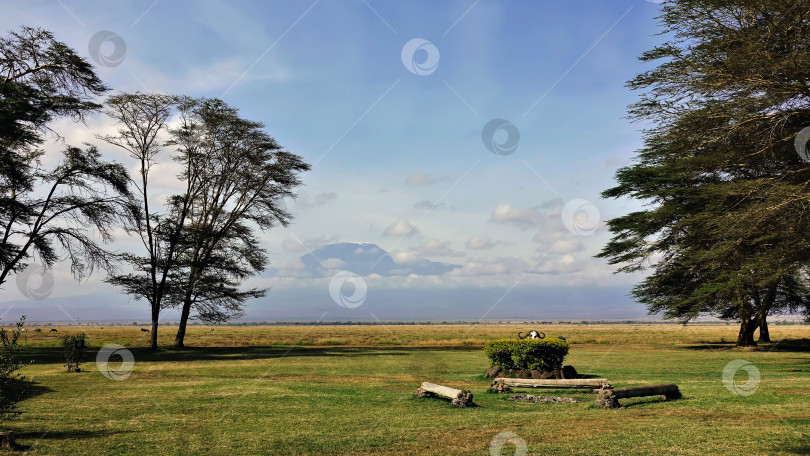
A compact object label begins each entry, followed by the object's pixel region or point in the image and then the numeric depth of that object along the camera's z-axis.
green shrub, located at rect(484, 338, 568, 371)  19.17
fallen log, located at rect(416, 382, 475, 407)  13.82
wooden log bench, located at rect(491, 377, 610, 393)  16.30
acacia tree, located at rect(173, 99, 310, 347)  39.12
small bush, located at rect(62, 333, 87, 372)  23.55
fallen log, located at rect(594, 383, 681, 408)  13.54
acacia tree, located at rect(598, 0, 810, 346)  17.30
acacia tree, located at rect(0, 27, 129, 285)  28.00
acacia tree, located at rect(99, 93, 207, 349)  36.19
